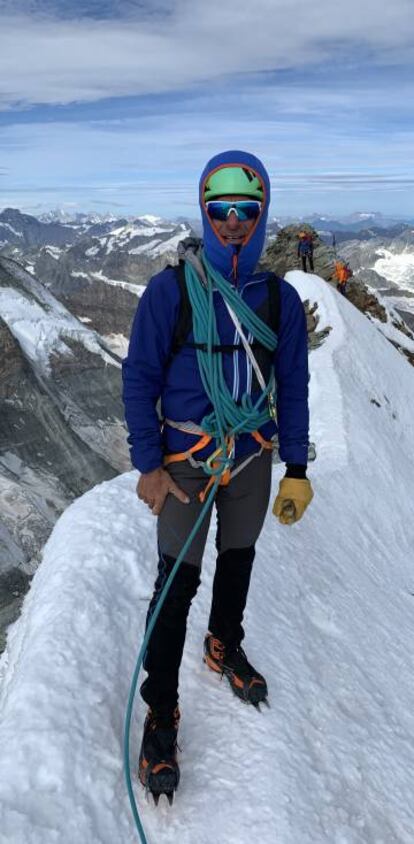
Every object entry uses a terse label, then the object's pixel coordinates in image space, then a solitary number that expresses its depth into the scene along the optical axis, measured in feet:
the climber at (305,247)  107.02
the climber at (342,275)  108.37
